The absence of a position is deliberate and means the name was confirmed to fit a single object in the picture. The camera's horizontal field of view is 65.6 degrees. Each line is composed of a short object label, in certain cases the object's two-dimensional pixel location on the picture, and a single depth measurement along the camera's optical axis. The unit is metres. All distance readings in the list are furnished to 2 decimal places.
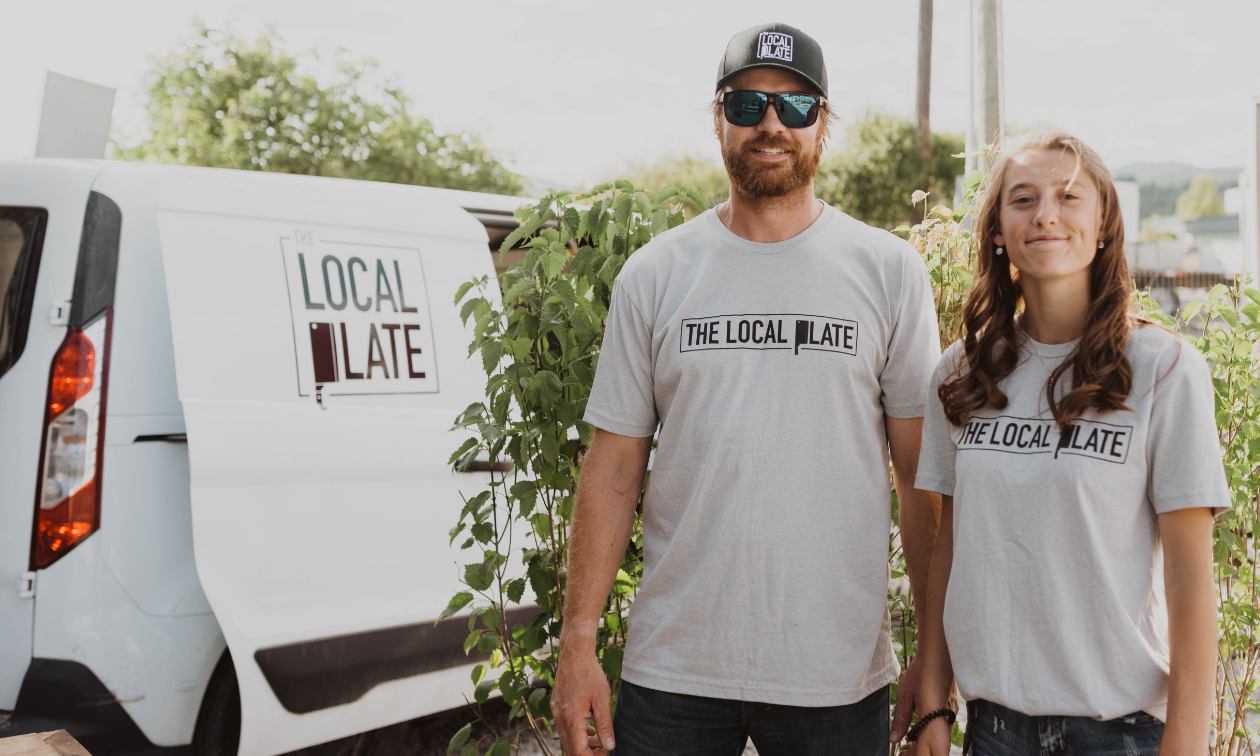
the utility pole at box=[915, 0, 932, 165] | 15.38
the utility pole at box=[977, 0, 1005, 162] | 8.73
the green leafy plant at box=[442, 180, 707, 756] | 2.21
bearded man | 1.69
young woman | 1.37
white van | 2.42
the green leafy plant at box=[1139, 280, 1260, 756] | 2.39
